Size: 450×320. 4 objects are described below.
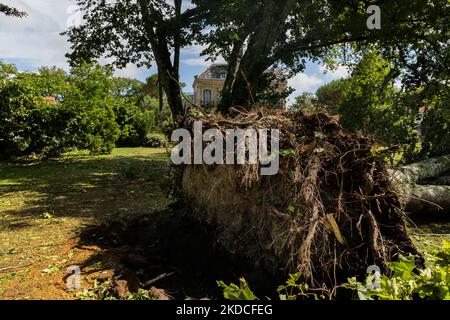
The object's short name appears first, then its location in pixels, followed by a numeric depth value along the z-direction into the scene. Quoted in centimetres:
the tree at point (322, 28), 974
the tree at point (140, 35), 1190
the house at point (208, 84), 4838
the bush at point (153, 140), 2470
